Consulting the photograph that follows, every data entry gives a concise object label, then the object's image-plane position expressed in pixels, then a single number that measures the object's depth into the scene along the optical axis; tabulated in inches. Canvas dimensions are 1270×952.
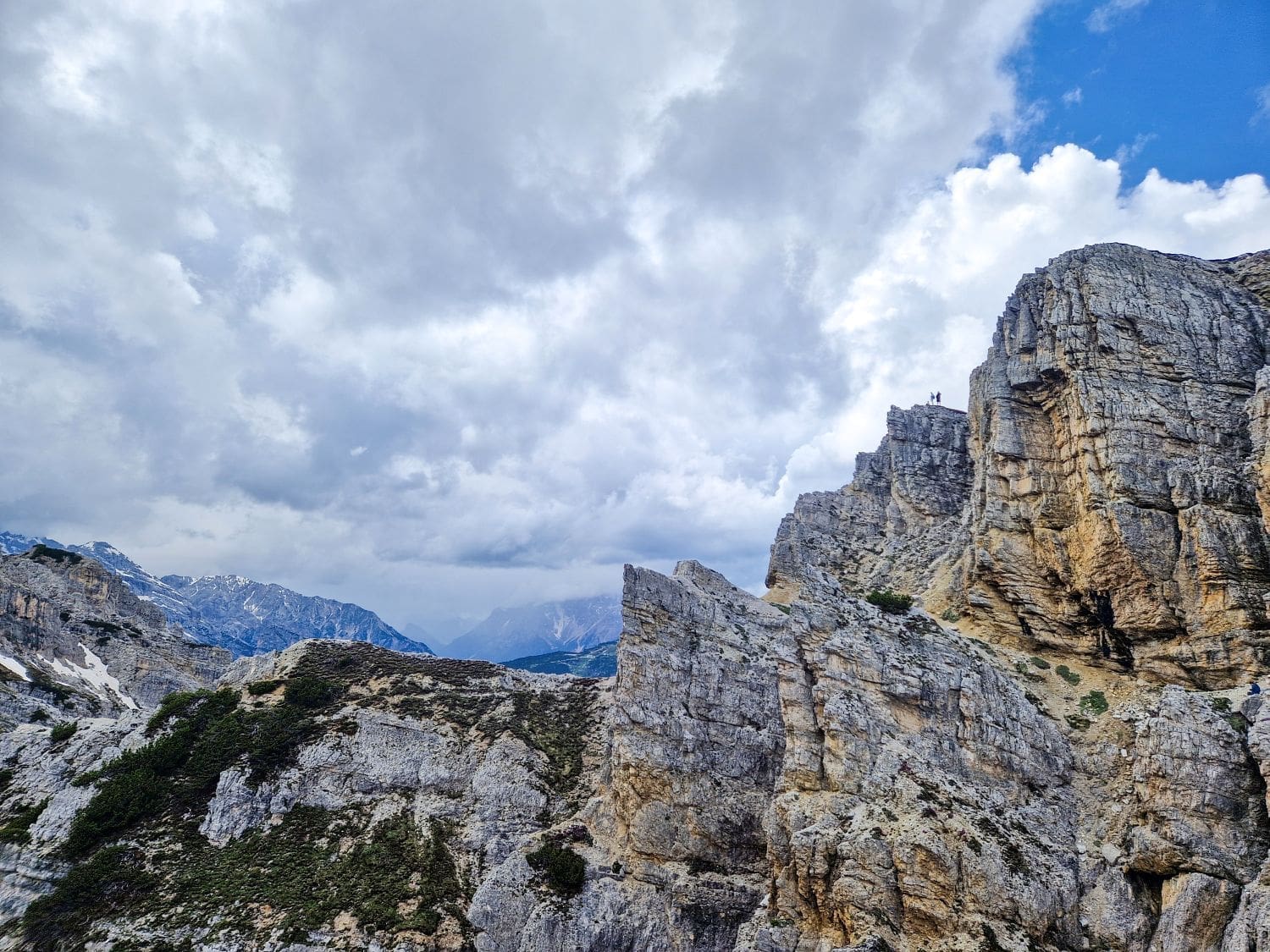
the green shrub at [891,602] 1946.4
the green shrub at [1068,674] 1733.5
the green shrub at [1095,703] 1615.9
